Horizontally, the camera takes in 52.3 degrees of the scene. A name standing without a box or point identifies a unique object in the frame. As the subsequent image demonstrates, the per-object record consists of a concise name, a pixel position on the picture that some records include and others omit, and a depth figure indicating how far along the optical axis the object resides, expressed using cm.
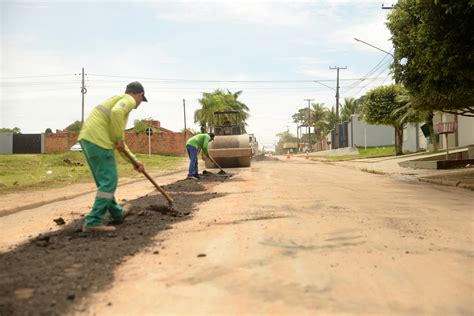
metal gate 4566
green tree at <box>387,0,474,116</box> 1048
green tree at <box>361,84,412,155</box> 3183
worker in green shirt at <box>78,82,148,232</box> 524
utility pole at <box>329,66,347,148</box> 4716
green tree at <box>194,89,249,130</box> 4984
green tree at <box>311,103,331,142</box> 7229
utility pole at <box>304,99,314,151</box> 7517
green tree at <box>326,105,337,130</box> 6812
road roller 1928
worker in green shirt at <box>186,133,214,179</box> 1337
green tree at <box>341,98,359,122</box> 6244
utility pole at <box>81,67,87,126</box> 4955
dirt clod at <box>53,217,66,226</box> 602
